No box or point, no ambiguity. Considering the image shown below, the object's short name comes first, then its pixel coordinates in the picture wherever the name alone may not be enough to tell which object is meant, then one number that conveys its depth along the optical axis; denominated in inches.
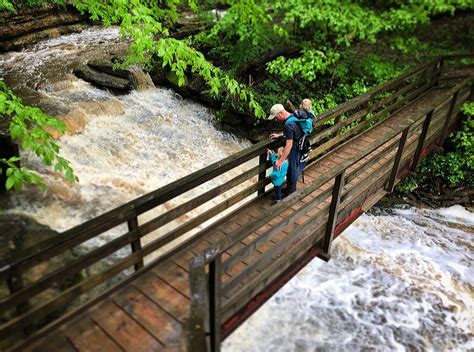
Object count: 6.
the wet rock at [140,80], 468.1
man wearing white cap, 214.4
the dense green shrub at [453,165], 409.1
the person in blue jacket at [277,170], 232.5
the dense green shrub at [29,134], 156.6
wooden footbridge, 142.2
